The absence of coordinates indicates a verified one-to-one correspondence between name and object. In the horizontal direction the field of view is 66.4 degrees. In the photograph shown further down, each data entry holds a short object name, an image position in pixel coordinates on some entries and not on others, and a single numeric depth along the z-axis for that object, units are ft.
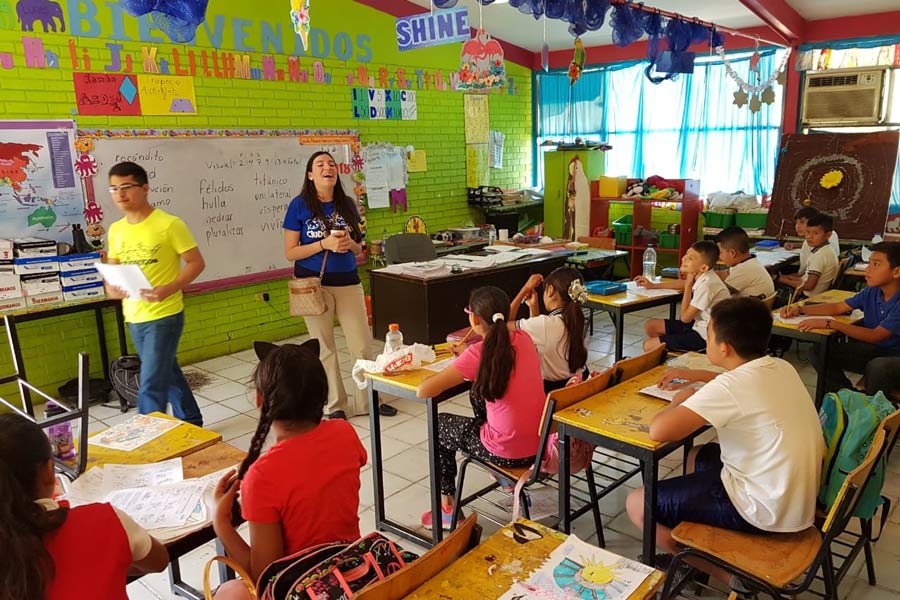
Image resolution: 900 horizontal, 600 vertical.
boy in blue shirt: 11.97
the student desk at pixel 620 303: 14.47
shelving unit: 25.84
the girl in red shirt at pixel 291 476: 5.58
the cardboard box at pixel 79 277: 15.01
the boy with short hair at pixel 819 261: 16.67
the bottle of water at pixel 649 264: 17.19
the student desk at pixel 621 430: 7.19
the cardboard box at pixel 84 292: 15.07
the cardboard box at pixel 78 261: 15.01
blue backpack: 6.89
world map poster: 15.08
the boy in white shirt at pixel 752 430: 6.67
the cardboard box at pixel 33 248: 14.66
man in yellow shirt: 11.52
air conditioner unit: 22.20
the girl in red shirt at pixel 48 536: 3.98
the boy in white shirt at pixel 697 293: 13.35
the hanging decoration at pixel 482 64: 14.23
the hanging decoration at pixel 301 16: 12.39
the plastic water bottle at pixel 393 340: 10.11
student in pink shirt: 8.57
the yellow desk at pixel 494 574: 4.76
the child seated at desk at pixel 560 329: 10.25
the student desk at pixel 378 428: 9.29
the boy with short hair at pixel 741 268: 14.43
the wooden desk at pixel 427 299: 18.21
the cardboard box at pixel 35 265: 14.46
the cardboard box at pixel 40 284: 14.55
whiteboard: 17.38
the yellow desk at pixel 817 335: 12.20
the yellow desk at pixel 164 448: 6.94
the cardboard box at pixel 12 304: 14.19
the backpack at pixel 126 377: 15.08
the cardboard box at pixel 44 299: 14.57
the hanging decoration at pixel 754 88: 22.67
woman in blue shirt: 13.30
